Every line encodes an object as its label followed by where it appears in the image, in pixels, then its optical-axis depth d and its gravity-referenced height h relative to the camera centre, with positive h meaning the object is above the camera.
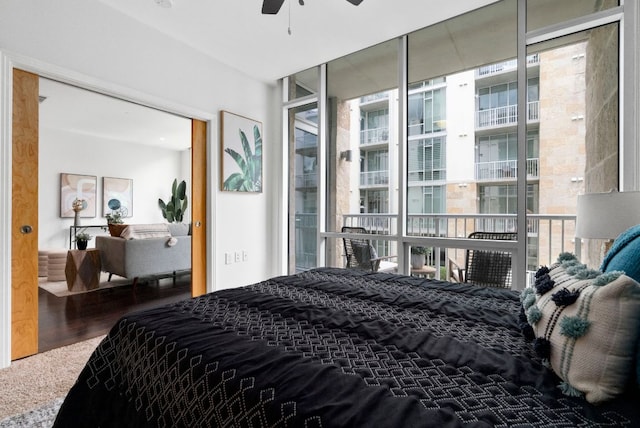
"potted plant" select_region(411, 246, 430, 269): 3.31 -0.46
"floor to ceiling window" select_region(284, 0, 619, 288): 2.58 +0.70
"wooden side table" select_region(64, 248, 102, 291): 4.27 -0.79
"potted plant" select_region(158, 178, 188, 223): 7.23 +0.13
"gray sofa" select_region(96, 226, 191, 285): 4.28 -0.62
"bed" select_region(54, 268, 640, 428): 0.69 -0.41
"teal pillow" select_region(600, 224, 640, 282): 0.90 -0.13
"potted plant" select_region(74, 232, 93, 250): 4.45 -0.43
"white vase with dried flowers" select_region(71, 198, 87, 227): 6.08 +0.05
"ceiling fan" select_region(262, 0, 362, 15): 2.03 +1.30
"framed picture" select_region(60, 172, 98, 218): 6.07 +0.32
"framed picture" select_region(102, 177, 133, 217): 6.66 +0.32
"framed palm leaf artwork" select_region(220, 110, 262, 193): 3.61 +0.67
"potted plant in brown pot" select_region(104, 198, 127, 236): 6.38 -0.03
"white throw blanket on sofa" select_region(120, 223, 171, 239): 4.48 -0.29
